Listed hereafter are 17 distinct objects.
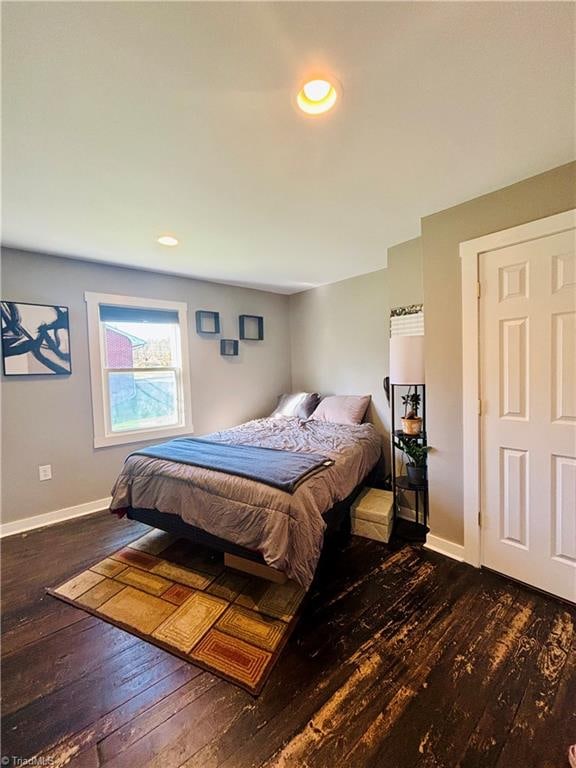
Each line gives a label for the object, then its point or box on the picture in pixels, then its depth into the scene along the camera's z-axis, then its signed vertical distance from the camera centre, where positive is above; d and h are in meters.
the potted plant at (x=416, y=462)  2.39 -0.72
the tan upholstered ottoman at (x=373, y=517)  2.44 -1.14
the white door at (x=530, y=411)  1.74 -0.27
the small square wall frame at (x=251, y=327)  4.27 +0.61
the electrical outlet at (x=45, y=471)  2.85 -0.82
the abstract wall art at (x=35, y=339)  2.69 +0.35
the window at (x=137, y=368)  3.18 +0.08
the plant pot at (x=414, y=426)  2.46 -0.45
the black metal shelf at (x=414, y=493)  2.44 -1.06
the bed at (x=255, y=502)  1.75 -0.82
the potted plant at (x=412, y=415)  2.46 -0.38
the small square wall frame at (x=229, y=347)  4.08 +0.33
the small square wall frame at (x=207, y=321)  3.86 +0.64
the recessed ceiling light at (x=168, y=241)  2.58 +1.11
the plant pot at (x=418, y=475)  2.39 -0.80
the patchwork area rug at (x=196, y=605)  1.51 -1.31
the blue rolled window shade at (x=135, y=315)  3.25 +0.65
